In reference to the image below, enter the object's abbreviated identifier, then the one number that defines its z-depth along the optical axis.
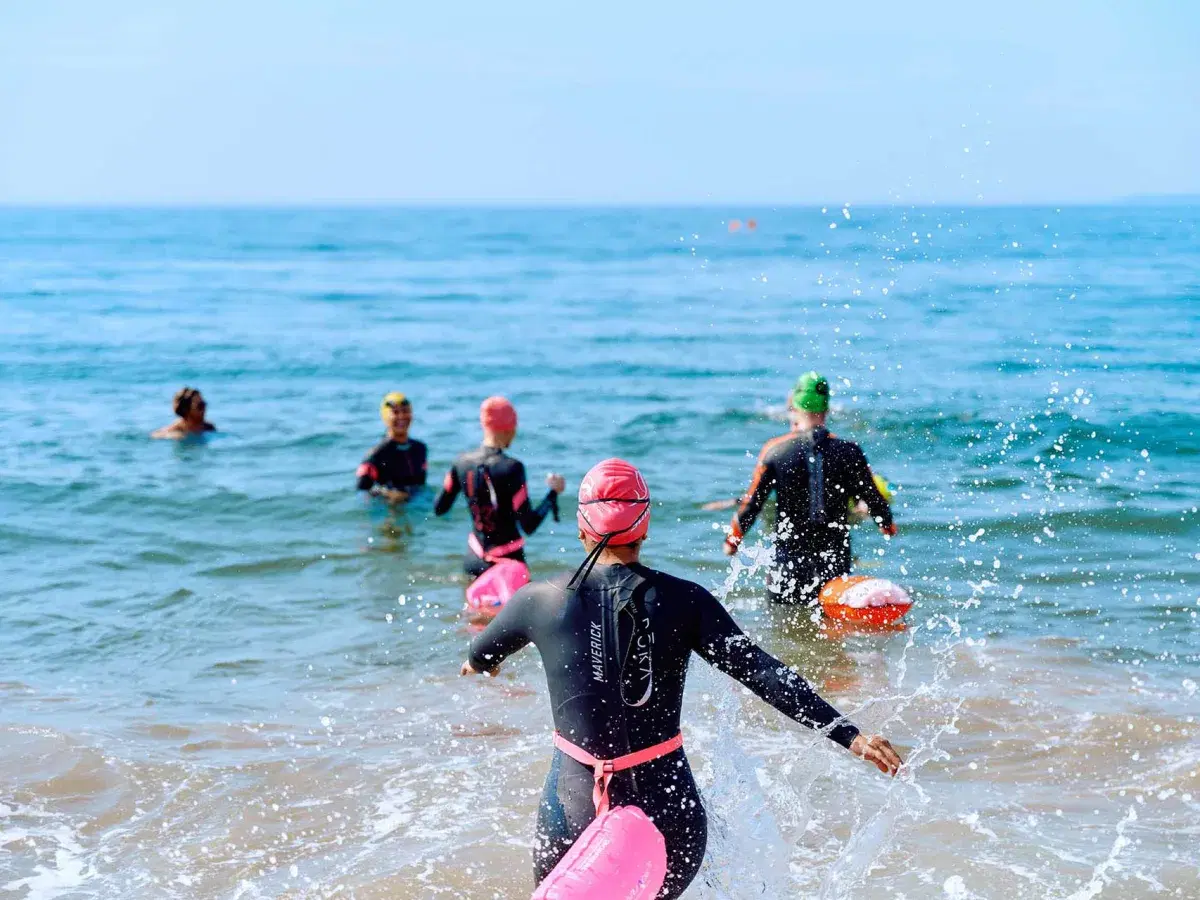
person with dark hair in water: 15.80
